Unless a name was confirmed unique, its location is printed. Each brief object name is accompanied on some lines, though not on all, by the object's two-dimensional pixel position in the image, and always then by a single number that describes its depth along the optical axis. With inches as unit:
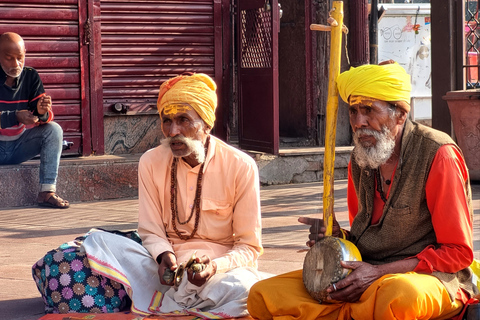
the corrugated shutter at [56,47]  338.6
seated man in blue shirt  302.8
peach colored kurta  170.1
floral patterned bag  169.2
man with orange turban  165.3
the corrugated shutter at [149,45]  362.0
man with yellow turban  141.3
